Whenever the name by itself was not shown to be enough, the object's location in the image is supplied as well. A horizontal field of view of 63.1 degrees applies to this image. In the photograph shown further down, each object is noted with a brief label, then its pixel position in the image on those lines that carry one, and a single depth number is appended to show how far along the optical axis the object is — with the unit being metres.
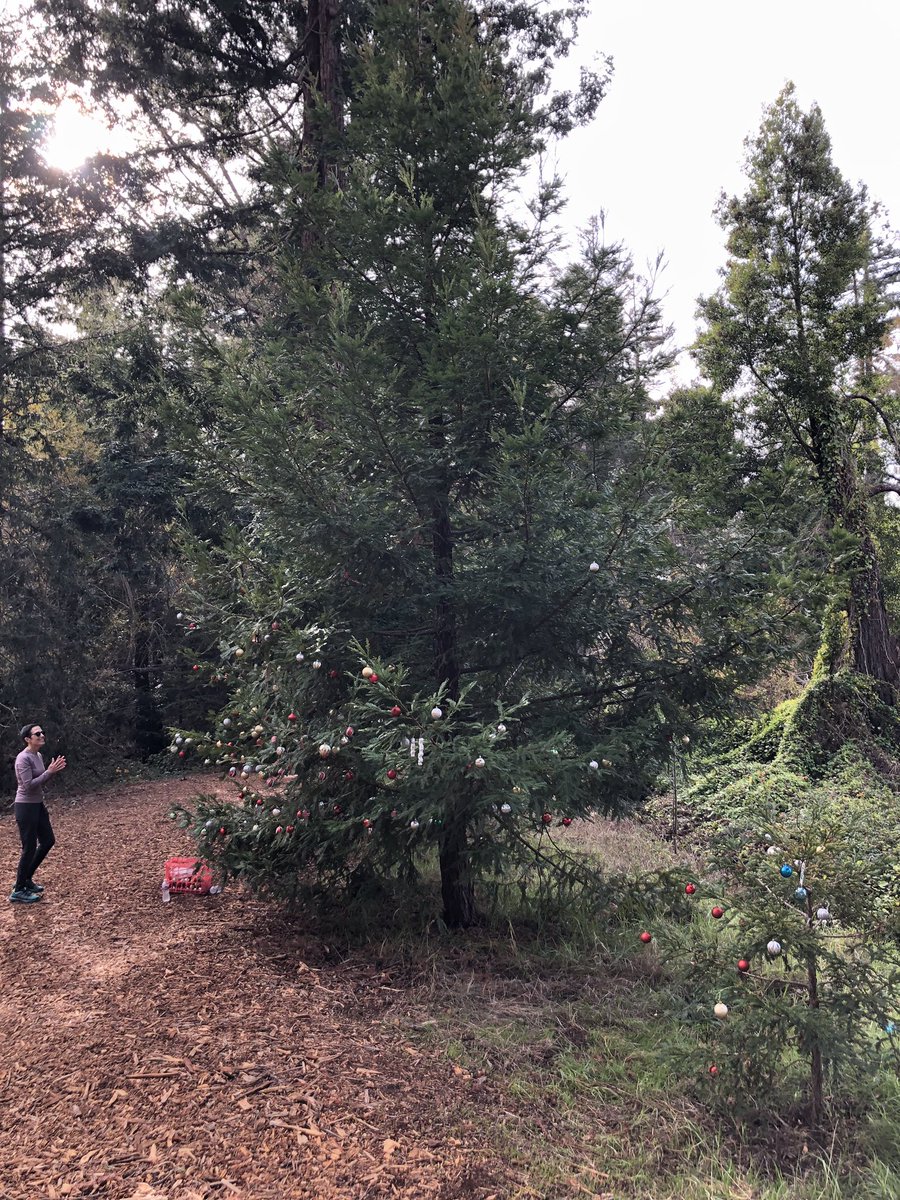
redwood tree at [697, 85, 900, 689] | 10.60
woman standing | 6.02
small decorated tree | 2.85
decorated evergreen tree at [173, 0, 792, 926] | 4.16
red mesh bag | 6.04
